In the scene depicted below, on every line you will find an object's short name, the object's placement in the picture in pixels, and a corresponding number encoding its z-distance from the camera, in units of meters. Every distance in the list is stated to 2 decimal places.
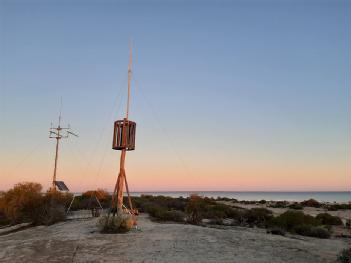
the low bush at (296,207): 41.18
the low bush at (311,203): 47.72
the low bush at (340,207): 42.47
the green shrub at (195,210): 22.80
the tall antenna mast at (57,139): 29.88
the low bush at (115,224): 16.66
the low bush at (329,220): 25.55
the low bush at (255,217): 24.62
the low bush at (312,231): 18.70
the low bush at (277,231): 18.92
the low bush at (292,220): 21.62
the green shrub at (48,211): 23.44
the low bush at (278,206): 44.94
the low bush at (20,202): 25.27
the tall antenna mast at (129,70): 19.14
